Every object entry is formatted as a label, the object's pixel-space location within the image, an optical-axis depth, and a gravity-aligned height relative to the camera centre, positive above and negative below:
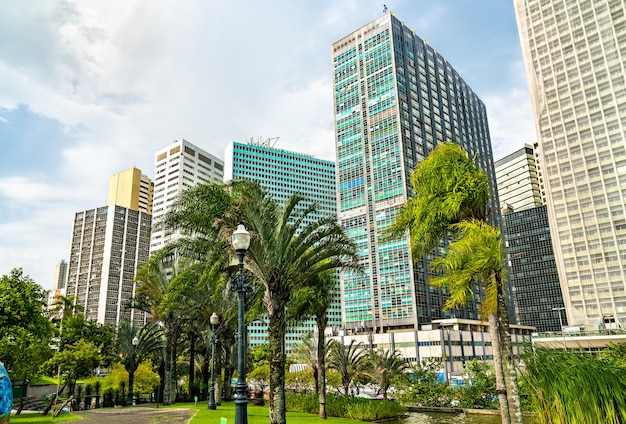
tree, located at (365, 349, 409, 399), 36.41 -2.85
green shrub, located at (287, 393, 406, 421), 26.00 -4.38
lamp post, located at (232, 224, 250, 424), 10.17 +0.59
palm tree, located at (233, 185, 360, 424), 18.06 +3.45
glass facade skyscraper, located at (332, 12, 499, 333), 95.25 +44.98
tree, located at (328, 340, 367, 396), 36.06 -2.14
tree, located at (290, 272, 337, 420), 25.27 +1.92
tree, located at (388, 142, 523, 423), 14.29 +3.77
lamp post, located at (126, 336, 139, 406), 35.12 -2.97
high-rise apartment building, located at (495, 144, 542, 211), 167.00 +56.82
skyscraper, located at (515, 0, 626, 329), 84.75 +36.74
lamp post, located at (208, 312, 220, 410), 26.72 -3.12
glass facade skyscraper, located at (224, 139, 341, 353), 166.50 +63.80
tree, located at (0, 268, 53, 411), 23.64 +1.14
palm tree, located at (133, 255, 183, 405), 32.79 +1.87
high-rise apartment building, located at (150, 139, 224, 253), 160.25 +61.80
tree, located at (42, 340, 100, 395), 33.44 -1.30
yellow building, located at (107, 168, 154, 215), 167.25 +57.25
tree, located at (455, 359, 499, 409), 30.19 -4.01
